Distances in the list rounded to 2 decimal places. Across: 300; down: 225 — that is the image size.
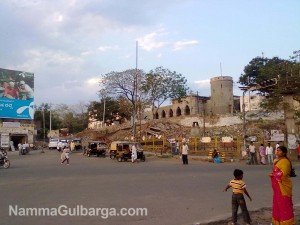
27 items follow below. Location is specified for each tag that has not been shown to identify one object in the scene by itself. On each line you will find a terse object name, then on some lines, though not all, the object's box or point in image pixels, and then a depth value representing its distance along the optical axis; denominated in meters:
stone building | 66.69
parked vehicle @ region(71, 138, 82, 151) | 51.54
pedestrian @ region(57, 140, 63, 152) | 50.07
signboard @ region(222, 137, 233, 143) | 33.38
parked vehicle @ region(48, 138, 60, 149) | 56.97
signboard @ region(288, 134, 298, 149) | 28.47
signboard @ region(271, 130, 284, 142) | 27.66
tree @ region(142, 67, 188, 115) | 57.81
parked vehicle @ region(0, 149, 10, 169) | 23.20
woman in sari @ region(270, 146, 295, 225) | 6.51
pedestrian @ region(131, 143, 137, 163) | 29.34
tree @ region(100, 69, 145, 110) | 54.94
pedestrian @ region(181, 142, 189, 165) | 26.56
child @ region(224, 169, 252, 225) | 7.32
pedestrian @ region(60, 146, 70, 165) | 26.89
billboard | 57.31
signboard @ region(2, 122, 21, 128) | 57.88
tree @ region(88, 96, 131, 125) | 80.19
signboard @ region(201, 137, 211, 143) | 35.25
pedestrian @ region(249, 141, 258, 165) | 26.62
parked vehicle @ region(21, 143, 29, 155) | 44.86
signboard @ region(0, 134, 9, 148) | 53.20
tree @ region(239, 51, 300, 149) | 28.06
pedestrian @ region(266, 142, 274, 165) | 26.47
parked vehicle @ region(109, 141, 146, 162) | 30.50
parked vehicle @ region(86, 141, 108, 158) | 38.66
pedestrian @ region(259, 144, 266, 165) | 26.61
